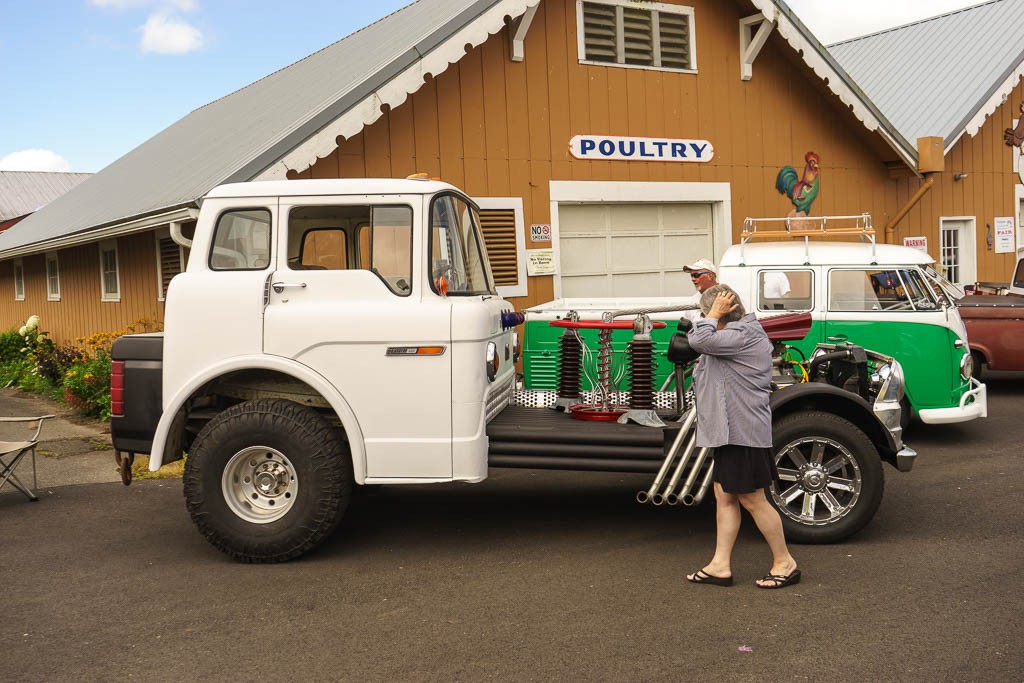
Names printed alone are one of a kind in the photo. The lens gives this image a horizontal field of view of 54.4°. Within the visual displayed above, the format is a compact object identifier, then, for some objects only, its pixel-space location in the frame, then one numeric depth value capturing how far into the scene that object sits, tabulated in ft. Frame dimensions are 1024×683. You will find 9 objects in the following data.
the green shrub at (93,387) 41.14
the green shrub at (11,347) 64.95
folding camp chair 25.25
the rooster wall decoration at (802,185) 46.52
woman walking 17.51
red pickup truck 39.78
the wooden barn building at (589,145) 36.35
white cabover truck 19.26
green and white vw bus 30.09
